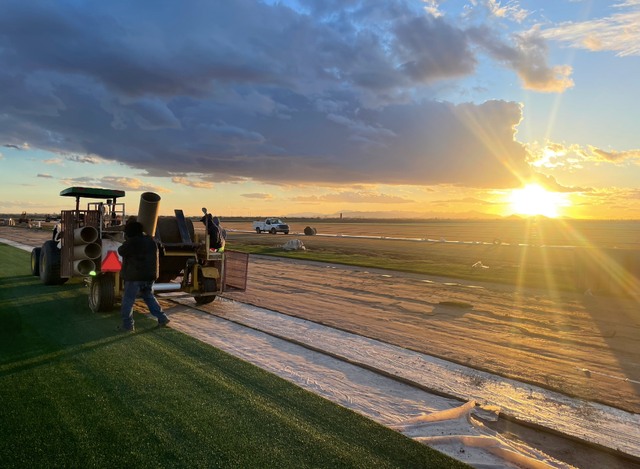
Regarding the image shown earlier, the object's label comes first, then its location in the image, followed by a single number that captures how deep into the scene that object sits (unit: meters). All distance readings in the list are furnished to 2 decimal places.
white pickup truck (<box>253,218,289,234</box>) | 50.97
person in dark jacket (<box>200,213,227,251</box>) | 9.57
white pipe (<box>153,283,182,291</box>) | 9.12
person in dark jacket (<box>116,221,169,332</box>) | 7.34
